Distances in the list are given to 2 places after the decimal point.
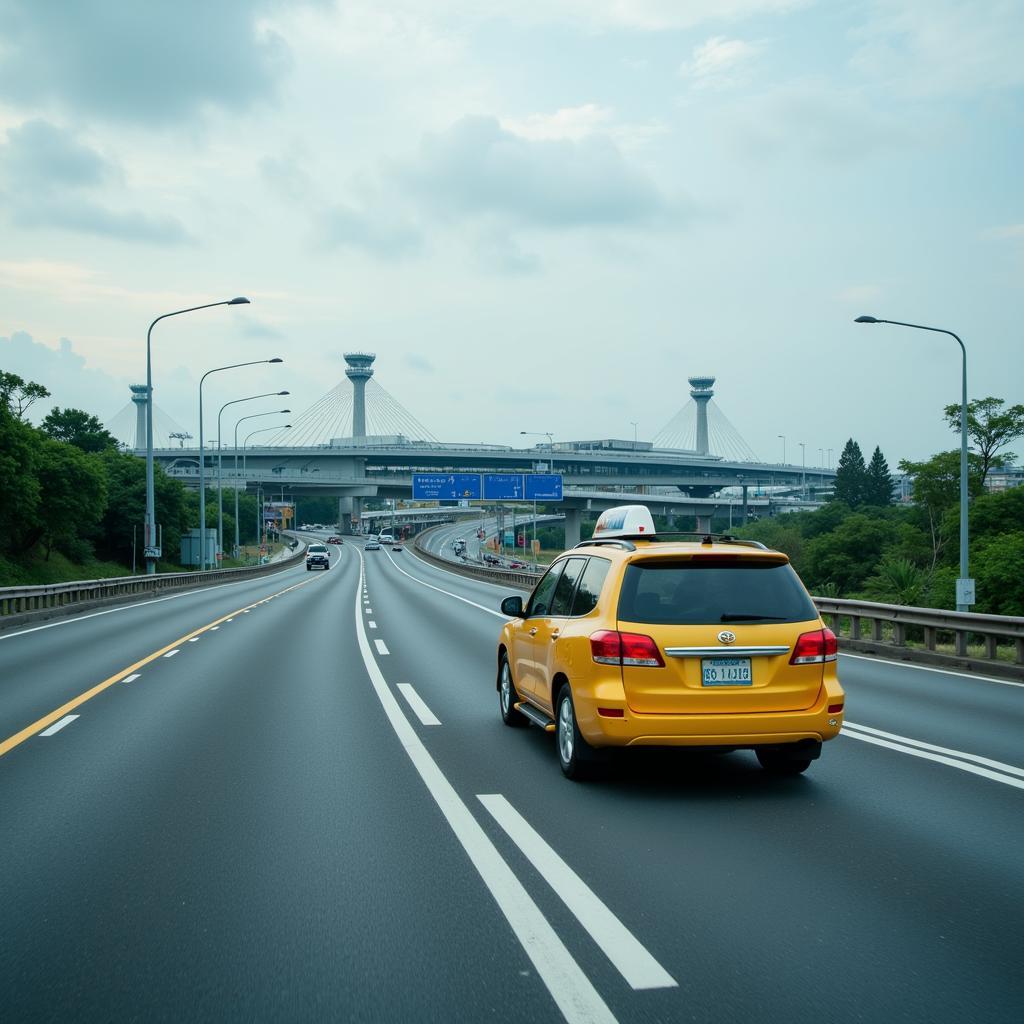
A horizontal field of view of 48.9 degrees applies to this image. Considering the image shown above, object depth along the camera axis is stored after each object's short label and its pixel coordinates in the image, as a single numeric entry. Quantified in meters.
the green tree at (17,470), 58.97
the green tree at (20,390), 69.00
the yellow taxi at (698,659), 7.35
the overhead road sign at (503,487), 65.88
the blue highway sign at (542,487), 65.62
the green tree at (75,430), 109.06
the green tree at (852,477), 141.62
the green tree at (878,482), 141.75
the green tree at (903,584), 24.94
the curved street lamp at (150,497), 37.75
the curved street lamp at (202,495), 54.56
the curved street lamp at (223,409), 61.01
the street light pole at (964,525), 20.88
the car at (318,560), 80.94
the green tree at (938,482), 90.50
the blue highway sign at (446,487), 67.44
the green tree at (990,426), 90.69
